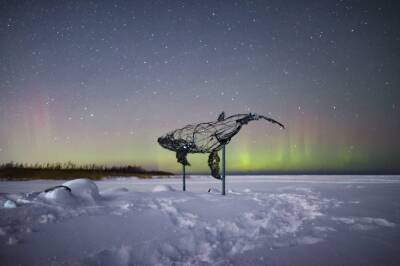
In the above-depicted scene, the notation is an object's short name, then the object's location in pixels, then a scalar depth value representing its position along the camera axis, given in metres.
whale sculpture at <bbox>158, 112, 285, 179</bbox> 8.48
